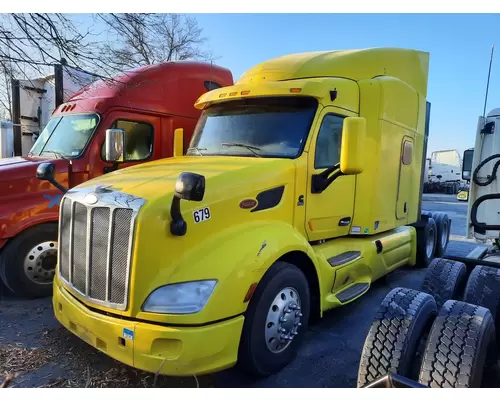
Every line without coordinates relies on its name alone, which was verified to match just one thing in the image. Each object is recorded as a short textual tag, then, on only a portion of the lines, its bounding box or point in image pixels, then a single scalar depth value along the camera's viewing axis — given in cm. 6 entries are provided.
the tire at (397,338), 258
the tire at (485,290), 335
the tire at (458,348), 233
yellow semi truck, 283
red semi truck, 507
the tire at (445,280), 358
